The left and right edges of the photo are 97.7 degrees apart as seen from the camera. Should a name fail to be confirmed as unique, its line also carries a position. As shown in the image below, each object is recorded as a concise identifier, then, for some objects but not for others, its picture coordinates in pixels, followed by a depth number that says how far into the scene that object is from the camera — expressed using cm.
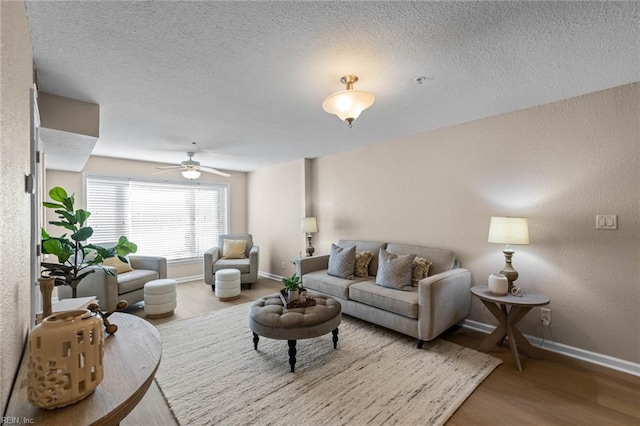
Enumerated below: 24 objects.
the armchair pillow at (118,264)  400
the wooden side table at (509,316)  237
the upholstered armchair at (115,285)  344
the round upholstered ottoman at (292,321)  231
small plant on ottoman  268
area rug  184
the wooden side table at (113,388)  77
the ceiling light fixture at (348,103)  190
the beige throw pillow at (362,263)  373
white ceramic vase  250
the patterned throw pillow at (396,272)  306
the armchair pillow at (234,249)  519
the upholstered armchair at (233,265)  479
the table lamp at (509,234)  252
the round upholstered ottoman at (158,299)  354
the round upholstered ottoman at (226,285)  420
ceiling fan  412
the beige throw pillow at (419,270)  317
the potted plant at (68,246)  183
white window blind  469
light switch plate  232
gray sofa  261
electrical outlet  264
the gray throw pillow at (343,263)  364
